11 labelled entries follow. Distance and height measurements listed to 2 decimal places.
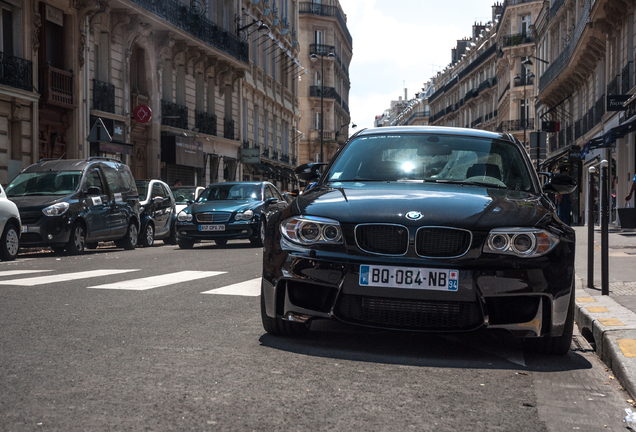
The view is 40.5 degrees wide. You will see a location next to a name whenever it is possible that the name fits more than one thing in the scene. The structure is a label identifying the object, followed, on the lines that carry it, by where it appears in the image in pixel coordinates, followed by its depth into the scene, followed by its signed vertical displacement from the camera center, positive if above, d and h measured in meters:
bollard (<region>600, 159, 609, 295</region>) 7.41 -0.19
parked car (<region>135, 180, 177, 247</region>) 18.53 -0.20
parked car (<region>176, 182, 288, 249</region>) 17.05 -0.29
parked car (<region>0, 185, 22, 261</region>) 13.09 -0.40
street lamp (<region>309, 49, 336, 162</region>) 73.33 +12.78
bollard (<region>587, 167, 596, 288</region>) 8.00 -0.30
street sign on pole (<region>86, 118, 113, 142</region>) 19.33 +1.56
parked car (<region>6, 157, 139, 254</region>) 14.33 +0.00
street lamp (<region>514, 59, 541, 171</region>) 64.88 +9.75
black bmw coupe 4.68 -0.33
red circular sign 28.25 +2.94
